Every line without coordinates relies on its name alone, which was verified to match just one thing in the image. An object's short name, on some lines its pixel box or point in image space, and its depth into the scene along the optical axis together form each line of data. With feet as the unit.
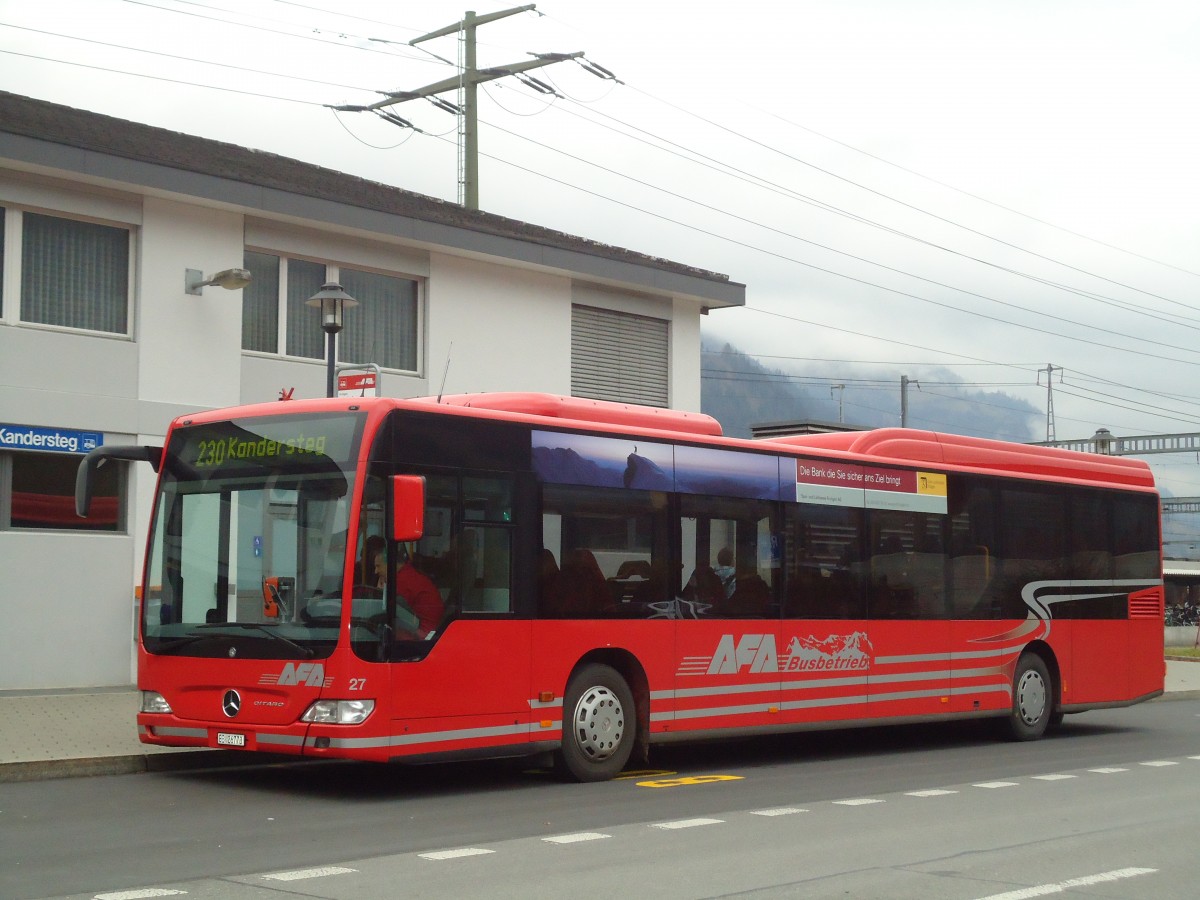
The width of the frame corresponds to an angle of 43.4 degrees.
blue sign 58.75
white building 59.57
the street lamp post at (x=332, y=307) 53.57
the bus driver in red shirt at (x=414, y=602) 37.01
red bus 36.86
